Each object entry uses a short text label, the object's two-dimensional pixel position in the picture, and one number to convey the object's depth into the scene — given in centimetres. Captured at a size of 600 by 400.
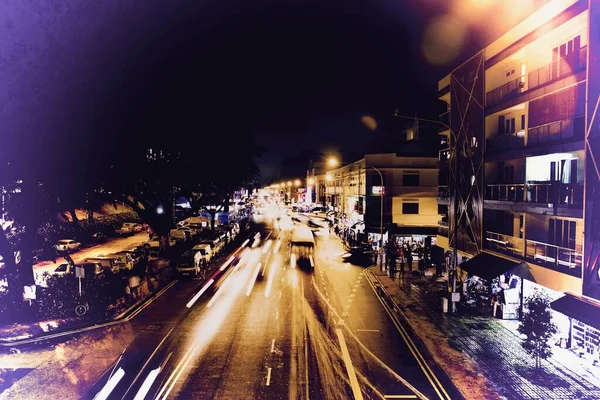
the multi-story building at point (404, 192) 4456
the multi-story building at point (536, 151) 1495
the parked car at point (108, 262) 2903
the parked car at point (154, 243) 4036
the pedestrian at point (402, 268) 3125
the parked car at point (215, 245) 3866
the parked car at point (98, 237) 4628
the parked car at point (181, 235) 4819
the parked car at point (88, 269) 2531
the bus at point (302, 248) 3719
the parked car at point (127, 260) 3083
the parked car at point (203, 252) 3186
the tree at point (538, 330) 1459
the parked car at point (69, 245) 3930
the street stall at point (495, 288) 1981
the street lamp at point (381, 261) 3352
